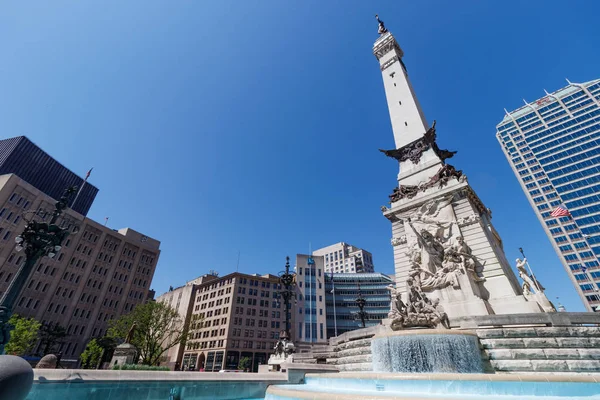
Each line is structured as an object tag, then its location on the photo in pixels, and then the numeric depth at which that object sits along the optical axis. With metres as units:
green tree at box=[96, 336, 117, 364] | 44.34
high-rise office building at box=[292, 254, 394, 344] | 64.50
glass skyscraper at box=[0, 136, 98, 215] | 64.50
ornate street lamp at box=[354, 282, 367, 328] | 28.50
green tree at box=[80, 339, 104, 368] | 42.34
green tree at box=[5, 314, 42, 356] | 31.88
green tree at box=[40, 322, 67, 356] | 38.60
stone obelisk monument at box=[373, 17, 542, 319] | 14.27
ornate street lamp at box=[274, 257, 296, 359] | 19.28
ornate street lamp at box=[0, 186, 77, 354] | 8.07
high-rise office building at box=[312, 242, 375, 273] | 114.33
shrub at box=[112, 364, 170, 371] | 15.93
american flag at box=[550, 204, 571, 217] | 30.11
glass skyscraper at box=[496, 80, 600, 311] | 70.50
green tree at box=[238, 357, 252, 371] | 57.91
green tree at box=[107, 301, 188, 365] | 39.44
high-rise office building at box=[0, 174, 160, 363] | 44.88
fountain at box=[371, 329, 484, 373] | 9.82
